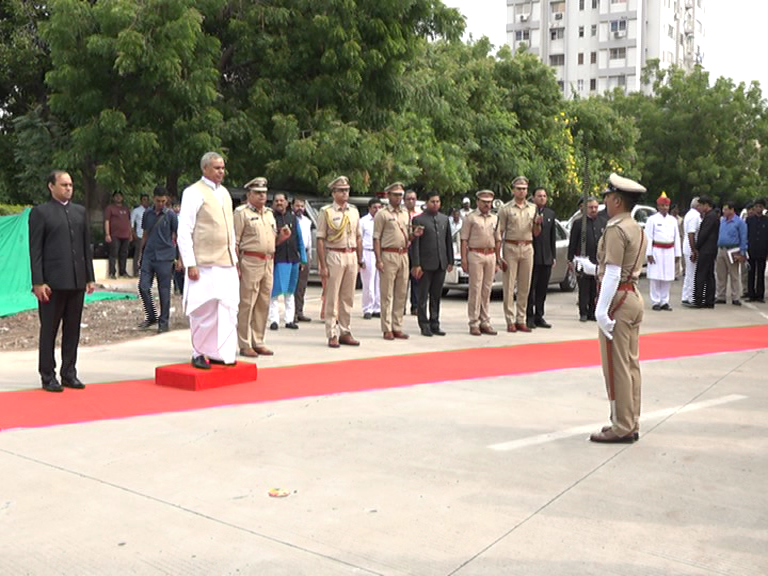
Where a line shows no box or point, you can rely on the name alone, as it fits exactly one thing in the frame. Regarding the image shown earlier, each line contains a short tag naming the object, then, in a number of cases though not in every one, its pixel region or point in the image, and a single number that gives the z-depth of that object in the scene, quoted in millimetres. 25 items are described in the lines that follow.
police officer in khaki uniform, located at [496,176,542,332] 12992
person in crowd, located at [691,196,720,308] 16906
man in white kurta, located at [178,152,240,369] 8602
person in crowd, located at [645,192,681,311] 16375
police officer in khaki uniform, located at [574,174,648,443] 6605
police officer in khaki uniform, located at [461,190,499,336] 12734
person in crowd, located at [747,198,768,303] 17688
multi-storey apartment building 87250
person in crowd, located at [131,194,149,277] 20562
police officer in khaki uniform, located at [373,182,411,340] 12172
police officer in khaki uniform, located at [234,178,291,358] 10438
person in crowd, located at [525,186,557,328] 13609
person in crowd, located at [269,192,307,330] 13078
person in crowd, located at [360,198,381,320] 14750
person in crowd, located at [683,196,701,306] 17203
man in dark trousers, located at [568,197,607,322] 14617
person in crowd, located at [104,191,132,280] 20734
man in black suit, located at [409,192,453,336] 12516
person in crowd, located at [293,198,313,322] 13953
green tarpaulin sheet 14852
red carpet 7578
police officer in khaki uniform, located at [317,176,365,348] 11352
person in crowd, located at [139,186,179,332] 12531
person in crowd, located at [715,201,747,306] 17516
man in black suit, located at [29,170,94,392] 8195
